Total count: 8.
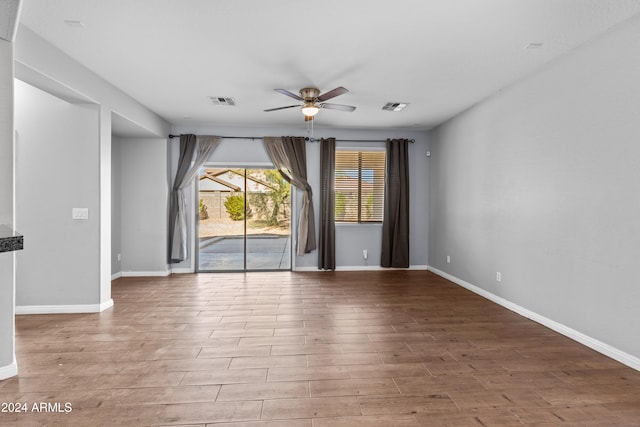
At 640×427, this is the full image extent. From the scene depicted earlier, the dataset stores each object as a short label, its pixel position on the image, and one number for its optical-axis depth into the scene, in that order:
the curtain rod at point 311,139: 6.54
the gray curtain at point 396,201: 6.70
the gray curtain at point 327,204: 6.60
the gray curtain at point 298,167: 6.54
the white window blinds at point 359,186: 6.77
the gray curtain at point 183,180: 6.29
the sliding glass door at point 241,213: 6.58
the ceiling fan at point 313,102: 4.35
